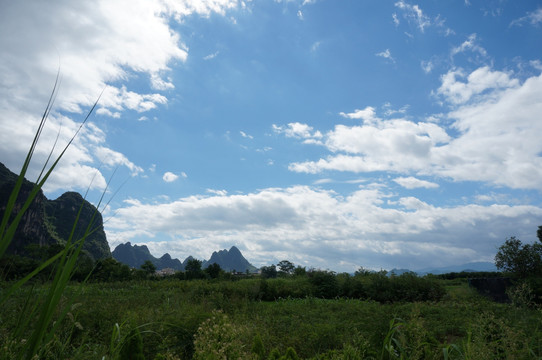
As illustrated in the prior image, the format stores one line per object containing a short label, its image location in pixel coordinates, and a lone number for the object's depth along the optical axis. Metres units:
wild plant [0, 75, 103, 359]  0.82
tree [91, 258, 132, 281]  17.58
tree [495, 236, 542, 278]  18.06
